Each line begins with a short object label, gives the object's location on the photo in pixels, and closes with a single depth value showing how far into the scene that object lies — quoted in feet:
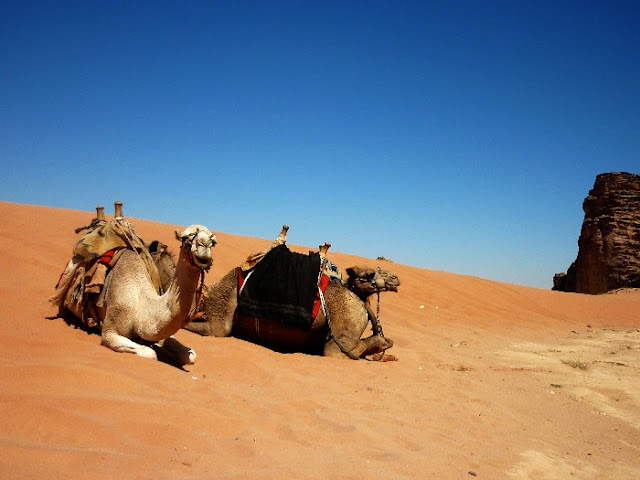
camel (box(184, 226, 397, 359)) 21.39
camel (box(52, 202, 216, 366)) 12.18
